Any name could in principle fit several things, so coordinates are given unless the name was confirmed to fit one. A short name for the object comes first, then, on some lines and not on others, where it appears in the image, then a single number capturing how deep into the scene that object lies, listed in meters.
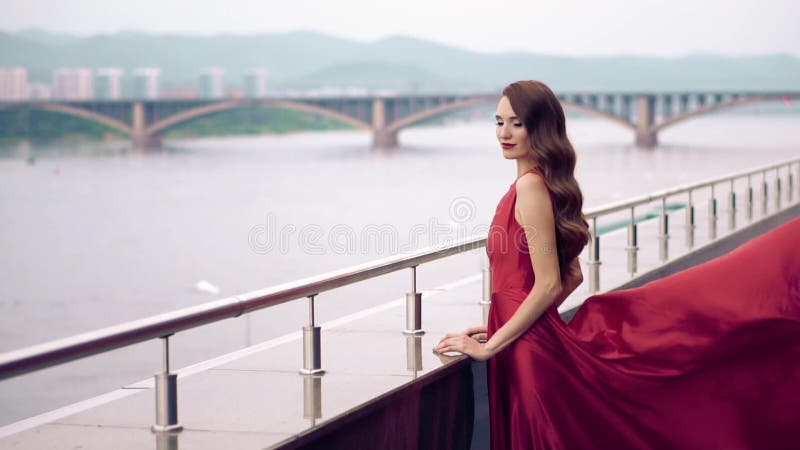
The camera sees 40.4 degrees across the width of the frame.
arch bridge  60.97
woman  2.83
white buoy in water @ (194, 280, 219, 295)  42.00
